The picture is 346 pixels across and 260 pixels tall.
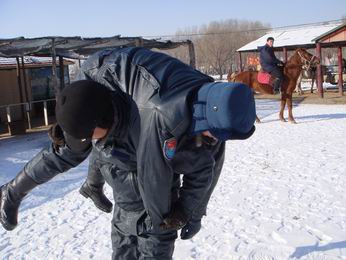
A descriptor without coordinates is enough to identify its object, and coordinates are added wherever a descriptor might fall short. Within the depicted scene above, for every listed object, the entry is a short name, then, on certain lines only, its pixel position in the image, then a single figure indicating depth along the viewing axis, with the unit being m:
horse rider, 10.99
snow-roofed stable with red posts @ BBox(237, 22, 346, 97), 18.02
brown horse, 10.97
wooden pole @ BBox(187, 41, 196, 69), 14.24
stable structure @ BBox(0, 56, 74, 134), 15.77
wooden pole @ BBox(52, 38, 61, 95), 10.55
